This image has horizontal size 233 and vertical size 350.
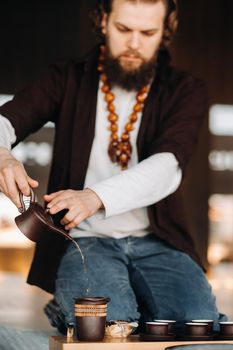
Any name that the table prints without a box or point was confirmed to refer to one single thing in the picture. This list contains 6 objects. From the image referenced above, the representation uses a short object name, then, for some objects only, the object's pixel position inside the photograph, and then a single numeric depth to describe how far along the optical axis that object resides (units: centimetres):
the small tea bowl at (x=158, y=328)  203
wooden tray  193
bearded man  243
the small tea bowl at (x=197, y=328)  206
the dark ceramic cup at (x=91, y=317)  196
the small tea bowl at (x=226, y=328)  208
